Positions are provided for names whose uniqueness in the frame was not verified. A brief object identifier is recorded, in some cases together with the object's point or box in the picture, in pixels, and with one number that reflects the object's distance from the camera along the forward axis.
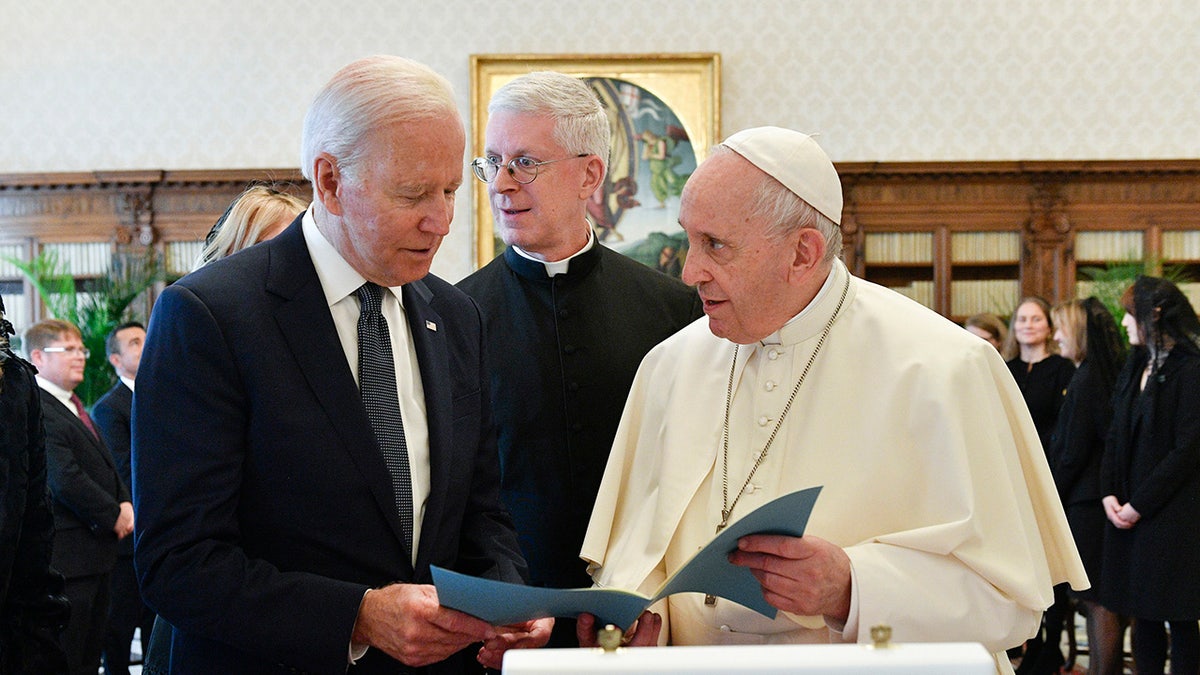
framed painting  9.95
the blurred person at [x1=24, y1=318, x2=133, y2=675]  5.34
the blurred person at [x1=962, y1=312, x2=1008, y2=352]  7.84
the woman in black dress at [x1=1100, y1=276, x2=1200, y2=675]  5.29
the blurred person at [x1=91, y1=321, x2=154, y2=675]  6.15
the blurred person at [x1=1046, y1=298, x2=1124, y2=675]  5.88
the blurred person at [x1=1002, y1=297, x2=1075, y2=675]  6.32
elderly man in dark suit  1.82
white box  1.28
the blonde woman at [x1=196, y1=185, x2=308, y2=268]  2.85
